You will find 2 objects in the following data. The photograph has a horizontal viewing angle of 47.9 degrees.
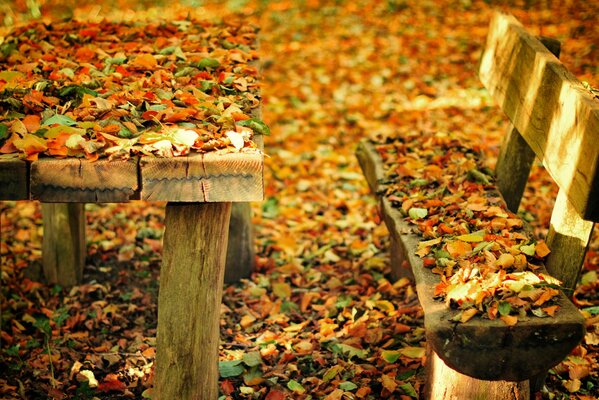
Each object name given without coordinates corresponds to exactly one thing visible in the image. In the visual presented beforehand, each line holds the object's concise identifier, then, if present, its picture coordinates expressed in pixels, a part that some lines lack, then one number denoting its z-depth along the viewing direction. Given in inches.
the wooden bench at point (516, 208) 78.2
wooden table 79.3
